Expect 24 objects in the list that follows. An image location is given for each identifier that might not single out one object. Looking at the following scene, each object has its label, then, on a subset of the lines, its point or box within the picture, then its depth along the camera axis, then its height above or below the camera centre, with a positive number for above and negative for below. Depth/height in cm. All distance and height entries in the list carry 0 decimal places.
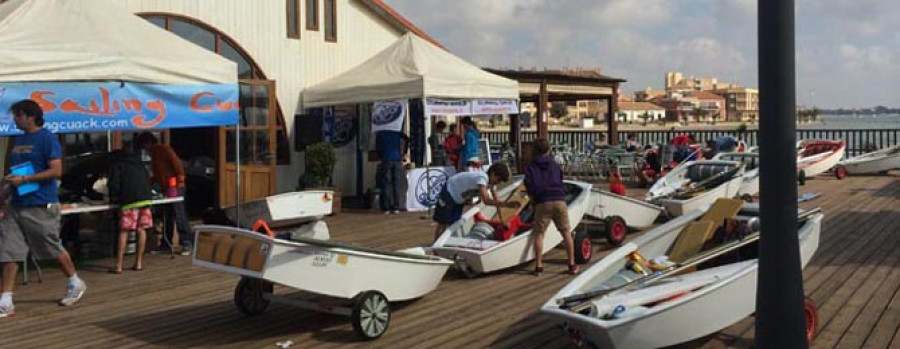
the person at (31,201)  684 -34
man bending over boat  841 -41
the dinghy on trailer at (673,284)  509 -92
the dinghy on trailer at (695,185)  1220 -58
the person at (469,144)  1448 +14
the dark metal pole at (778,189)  379 -19
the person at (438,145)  1602 +16
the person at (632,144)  2152 +15
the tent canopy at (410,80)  1349 +124
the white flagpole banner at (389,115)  1384 +65
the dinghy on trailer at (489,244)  829 -94
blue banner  804 +56
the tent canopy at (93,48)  819 +117
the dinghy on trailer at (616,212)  1044 -81
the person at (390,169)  1403 -26
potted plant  1420 -19
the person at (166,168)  980 -13
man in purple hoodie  820 -36
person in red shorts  881 -39
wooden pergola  2034 +162
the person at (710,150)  1898 -3
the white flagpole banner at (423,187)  1419 -58
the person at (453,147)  1512 +10
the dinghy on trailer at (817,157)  1952 -24
